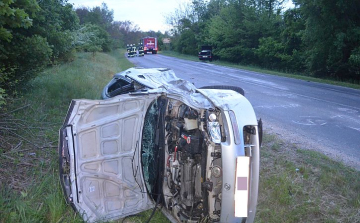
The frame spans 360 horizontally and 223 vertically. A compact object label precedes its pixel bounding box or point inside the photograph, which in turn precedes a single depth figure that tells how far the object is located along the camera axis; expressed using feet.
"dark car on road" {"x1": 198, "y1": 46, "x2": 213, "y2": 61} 146.10
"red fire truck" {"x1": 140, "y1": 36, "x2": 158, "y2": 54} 193.77
